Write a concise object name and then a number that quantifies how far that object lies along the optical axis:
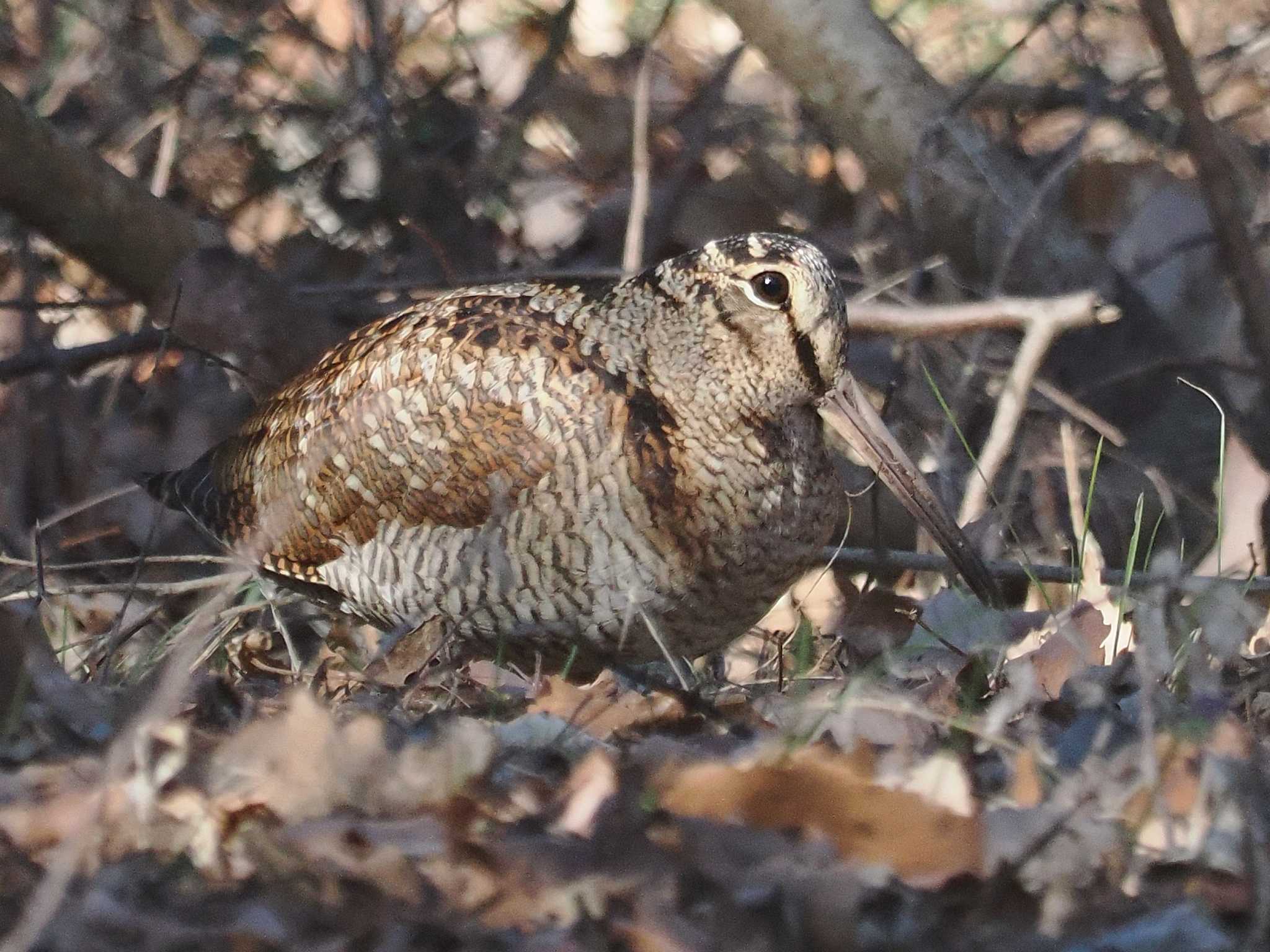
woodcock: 6.99
